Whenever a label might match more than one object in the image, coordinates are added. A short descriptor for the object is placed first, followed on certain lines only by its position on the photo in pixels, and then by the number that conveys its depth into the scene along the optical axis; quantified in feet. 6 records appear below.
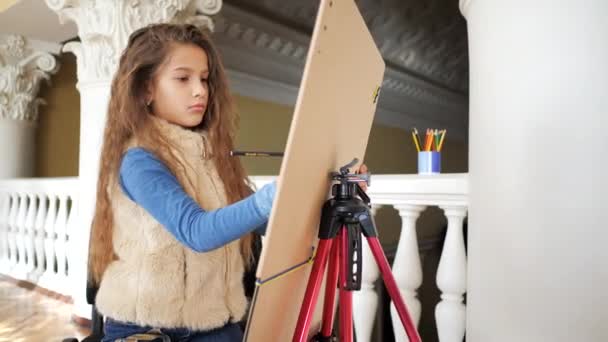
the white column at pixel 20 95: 11.95
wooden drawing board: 1.79
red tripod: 2.33
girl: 2.78
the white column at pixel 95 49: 7.56
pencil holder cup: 5.30
